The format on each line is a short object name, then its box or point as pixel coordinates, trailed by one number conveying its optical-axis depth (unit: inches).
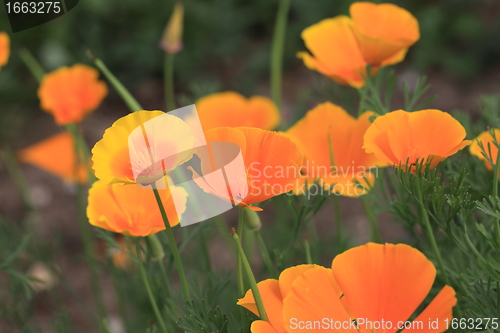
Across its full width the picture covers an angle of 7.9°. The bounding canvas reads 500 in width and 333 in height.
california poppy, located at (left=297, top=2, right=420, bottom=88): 61.5
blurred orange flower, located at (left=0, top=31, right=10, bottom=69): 64.6
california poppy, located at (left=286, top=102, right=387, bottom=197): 61.2
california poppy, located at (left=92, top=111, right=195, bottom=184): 58.5
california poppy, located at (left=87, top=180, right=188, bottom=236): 59.8
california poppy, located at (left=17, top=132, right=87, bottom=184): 86.0
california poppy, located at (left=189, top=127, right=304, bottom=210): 58.5
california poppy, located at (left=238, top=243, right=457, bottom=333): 58.1
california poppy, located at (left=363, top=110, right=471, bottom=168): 58.9
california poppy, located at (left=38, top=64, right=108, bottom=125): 66.0
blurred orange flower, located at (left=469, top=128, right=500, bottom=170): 60.8
